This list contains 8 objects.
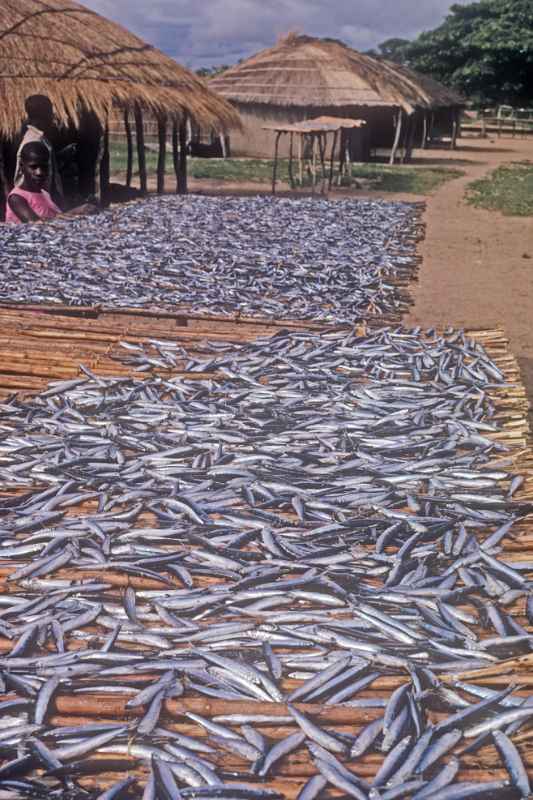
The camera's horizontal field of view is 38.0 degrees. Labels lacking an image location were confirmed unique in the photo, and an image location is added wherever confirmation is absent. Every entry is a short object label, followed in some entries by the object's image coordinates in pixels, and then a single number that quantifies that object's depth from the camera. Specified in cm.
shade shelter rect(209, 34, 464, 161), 2819
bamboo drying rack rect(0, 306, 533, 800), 226
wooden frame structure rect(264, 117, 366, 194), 1783
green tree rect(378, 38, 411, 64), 5323
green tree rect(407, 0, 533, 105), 4809
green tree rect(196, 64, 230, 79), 5694
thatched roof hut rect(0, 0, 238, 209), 1381
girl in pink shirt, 1127
